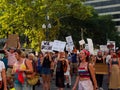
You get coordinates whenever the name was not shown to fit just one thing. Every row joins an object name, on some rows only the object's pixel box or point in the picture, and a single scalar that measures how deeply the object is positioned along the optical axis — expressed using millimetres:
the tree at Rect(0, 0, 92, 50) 20082
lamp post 19085
